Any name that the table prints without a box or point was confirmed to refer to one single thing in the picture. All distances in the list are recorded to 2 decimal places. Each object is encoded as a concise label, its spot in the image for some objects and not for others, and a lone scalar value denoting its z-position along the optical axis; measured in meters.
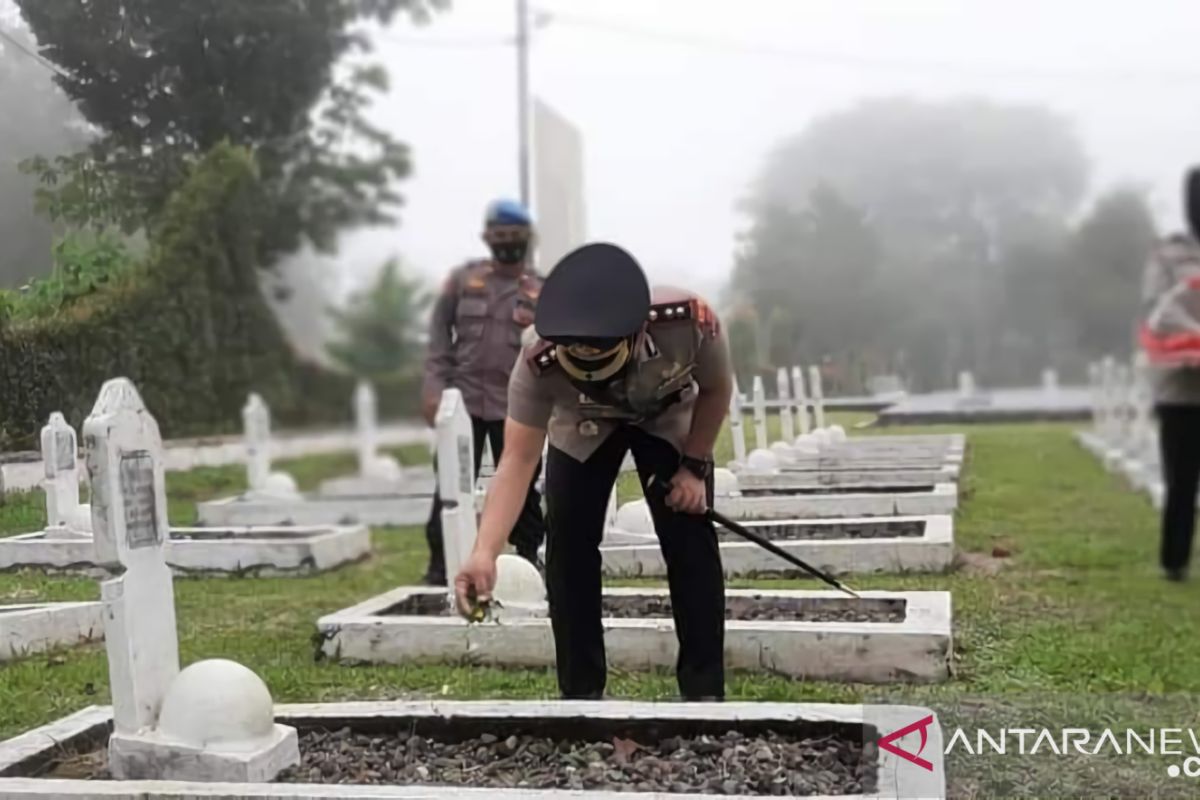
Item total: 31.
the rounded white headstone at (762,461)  3.94
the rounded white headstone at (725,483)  3.71
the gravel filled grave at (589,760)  2.69
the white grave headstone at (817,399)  4.18
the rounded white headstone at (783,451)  4.01
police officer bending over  2.78
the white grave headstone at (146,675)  2.81
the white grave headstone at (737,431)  3.82
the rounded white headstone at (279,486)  9.21
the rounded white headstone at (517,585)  4.14
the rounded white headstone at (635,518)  3.39
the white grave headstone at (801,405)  4.12
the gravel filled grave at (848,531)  4.04
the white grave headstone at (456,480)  4.59
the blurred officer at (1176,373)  4.69
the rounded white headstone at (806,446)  4.07
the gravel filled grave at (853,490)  4.13
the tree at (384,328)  21.67
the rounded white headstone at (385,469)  13.12
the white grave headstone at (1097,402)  8.70
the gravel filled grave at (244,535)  4.84
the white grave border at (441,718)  2.58
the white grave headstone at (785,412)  4.04
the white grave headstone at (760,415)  3.96
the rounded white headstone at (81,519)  3.21
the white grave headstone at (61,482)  3.29
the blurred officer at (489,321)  4.96
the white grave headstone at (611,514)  3.29
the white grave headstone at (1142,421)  7.69
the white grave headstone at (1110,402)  8.77
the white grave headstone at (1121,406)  8.75
